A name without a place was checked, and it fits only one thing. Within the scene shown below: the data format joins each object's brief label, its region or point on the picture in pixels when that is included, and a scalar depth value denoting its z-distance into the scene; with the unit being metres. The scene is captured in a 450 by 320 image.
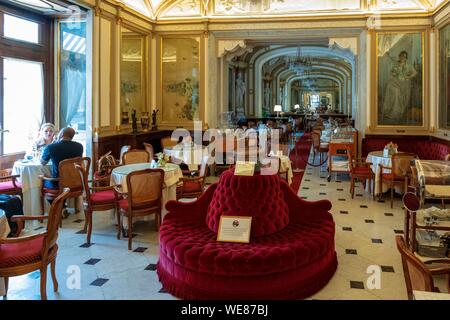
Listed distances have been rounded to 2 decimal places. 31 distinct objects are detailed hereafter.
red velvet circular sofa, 3.63
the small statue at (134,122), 10.23
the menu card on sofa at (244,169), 4.24
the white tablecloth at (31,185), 6.64
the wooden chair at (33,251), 3.45
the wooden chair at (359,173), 8.20
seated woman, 7.70
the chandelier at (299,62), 22.50
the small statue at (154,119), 11.43
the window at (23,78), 8.19
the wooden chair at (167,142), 10.46
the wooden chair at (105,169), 7.16
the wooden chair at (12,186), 6.59
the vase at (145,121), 10.76
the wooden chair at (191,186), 6.43
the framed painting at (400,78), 10.52
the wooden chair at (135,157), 7.36
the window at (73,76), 8.84
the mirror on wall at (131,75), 10.06
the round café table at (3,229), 3.53
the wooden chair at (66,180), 6.29
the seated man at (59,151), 6.41
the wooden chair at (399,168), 7.45
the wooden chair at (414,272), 2.18
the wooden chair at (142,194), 5.20
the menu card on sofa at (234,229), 4.01
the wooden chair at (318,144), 12.75
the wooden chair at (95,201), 5.53
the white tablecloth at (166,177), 6.04
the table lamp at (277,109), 24.94
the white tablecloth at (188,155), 9.38
